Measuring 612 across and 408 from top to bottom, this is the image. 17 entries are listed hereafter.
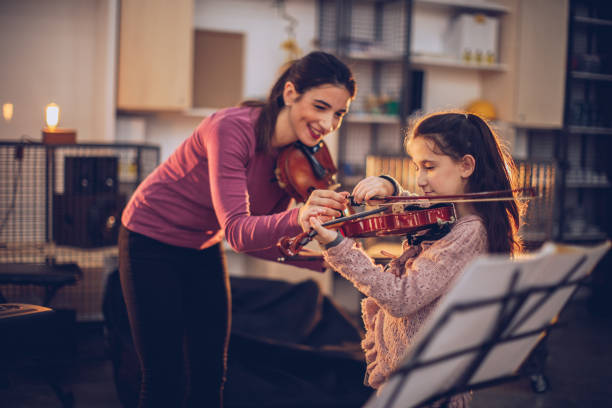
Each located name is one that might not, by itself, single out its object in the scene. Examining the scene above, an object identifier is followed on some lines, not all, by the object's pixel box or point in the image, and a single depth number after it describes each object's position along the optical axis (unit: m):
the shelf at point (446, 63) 4.27
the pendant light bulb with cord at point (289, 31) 4.08
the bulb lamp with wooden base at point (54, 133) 2.48
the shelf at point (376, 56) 4.08
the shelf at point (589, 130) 4.43
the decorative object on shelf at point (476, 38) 4.40
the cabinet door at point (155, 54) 3.55
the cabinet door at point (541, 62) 4.34
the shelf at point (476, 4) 4.32
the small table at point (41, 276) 2.25
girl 1.14
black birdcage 2.60
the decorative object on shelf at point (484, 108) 4.41
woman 1.44
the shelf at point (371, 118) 4.12
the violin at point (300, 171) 1.58
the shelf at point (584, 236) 4.40
